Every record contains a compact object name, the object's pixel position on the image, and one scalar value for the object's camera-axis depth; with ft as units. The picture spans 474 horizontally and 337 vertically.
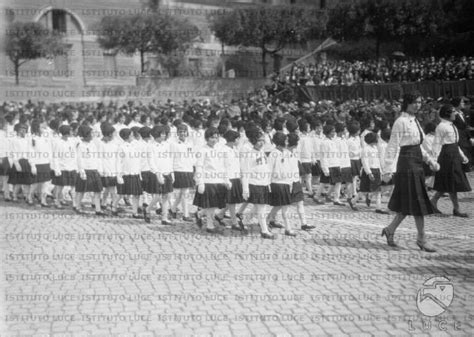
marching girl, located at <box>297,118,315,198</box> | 39.24
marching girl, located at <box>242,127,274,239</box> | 27.91
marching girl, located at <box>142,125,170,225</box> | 31.71
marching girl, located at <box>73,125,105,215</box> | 34.12
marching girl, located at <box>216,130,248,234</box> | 29.32
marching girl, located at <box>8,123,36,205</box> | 38.96
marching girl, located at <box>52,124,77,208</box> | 37.32
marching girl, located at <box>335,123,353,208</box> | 36.78
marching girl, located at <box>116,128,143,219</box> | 33.01
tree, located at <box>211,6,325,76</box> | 107.34
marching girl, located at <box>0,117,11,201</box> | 39.93
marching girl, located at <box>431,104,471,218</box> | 31.42
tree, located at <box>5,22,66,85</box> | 94.38
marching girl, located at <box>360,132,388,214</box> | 34.76
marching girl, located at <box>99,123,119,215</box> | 34.14
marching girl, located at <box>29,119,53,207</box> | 38.45
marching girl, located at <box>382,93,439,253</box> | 24.23
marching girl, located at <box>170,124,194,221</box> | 32.17
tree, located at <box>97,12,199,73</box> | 98.58
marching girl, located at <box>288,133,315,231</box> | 28.22
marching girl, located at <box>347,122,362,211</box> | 37.63
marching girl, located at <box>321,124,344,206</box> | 36.60
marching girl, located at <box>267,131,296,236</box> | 27.78
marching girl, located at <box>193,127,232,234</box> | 28.55
